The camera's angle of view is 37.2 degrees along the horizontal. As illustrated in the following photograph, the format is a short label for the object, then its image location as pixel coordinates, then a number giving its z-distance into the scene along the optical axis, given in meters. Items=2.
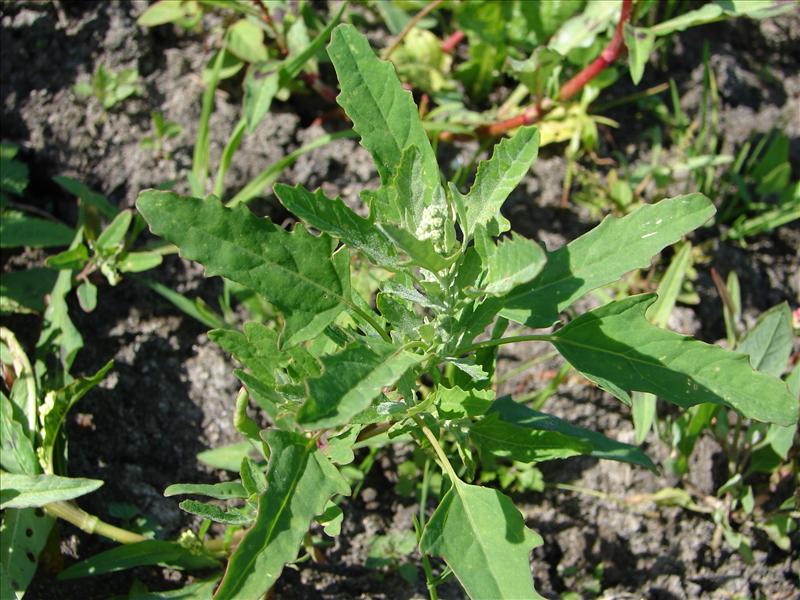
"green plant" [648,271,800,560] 0.34
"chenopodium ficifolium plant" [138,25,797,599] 0.24
